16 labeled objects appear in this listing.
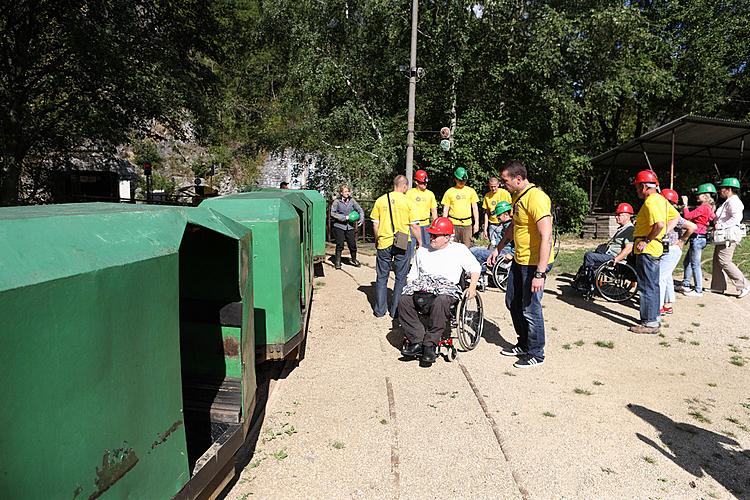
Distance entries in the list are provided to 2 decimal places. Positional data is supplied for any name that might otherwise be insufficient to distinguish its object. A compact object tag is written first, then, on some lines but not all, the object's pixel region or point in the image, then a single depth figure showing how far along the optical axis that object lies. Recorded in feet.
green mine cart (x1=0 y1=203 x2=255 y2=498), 4.58
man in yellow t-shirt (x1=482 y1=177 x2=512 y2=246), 28.40
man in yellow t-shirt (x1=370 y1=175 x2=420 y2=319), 20.85
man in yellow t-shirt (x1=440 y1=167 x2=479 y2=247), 28.02
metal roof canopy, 48.03
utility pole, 41.73
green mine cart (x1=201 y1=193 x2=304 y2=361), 13.35
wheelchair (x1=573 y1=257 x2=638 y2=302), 24.67
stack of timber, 56.34
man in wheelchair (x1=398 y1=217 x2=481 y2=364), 16.46
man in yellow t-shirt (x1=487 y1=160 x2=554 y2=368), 15.43
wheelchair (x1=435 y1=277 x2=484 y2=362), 17.16
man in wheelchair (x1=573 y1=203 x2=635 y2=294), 24.25
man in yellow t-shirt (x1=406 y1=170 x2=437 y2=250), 22.60
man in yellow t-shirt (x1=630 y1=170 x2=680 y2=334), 19.61
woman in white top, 25.48
